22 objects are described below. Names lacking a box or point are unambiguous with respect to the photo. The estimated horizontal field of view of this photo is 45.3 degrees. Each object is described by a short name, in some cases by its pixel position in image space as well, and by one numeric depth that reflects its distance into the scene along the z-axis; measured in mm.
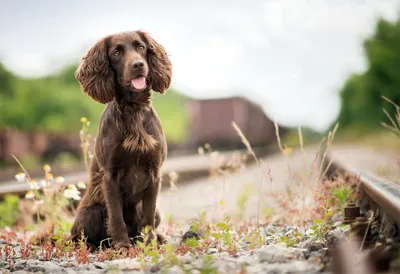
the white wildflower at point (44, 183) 4340
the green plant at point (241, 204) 4888
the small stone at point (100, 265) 2892
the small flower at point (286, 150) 4416
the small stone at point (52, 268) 2879
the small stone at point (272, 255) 2535
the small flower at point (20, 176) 4282
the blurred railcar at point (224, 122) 31391
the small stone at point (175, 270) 2434
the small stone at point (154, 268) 2566
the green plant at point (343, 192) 3260
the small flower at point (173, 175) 4822
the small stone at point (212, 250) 3100
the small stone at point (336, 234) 2784
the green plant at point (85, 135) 4328
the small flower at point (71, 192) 4082
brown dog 3359
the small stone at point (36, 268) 2918
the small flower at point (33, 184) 4202
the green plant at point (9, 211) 5397
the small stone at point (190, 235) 3678
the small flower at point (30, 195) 4183
